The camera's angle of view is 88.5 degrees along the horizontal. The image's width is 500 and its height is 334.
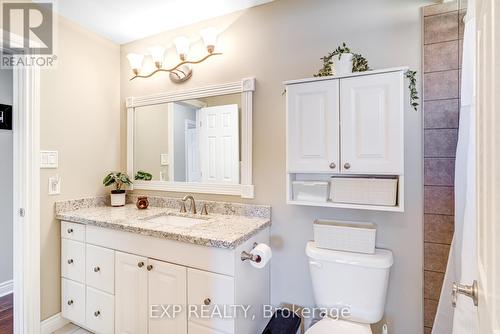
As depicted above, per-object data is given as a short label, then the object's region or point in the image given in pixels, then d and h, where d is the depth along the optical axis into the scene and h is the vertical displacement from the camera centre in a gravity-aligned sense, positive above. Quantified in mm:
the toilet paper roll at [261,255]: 1339 -478
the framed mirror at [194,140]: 1790 +183
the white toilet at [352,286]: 1278 -631
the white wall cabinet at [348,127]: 1225 +189
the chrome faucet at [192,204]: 1882 -303
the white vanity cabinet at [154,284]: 1294 -688
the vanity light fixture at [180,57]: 1786 +816
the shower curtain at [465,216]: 933 -211
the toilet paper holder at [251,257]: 1336 -488
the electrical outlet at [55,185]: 1831 -156
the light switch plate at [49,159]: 1775 +31
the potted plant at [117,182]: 2113 -161
